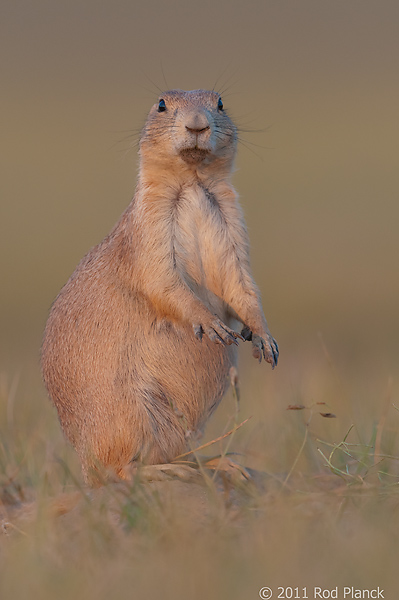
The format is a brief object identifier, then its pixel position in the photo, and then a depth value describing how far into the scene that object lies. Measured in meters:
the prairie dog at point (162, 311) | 10.91
